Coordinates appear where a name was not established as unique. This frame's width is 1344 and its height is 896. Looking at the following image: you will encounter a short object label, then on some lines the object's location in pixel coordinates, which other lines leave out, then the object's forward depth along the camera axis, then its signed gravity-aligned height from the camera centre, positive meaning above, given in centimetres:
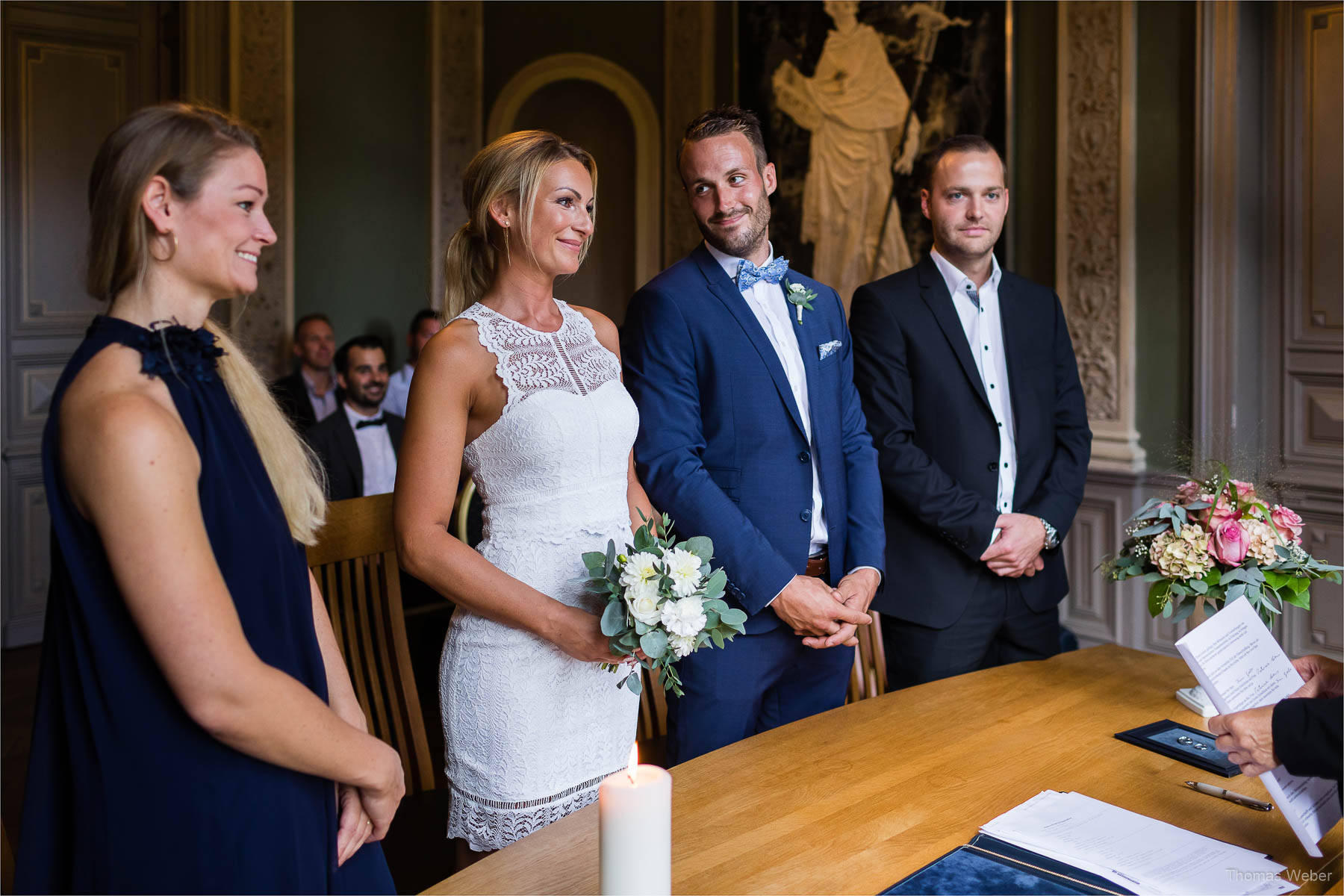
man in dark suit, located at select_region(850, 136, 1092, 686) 263 +0
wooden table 133 -50
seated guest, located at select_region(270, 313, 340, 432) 626 +44
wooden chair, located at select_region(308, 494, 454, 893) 210 -39
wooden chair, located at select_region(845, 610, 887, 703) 243 -49
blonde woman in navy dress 110 -16
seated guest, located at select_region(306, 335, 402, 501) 498 +9
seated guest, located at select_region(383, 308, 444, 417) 663 +55
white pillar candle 103 -37
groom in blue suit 222 -1
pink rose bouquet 190 -19
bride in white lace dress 184 -10
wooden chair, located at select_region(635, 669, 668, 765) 236 -61
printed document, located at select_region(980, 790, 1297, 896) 131 -52
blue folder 129 -52
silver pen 154 -51
